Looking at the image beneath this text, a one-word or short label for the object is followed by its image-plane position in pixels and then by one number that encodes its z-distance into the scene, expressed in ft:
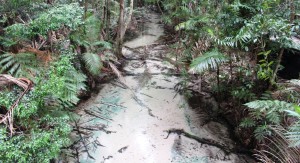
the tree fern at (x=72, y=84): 9.84
